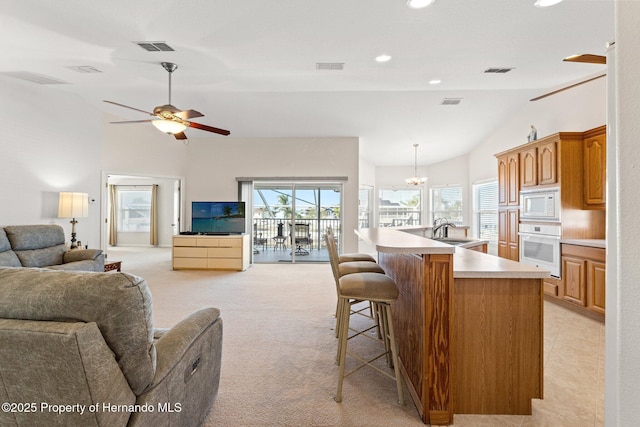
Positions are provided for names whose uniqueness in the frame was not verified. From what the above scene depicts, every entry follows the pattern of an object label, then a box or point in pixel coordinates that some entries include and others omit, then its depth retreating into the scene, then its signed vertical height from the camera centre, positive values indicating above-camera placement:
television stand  6.13 -0.75
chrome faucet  3.69 -0.18
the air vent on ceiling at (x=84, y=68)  3.74 +1.82
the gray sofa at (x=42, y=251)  3.84 -0.50
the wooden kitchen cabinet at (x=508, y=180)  4.74 +0.61
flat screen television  6.48 -0.03
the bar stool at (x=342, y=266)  2.22 -0.41
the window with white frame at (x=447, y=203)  8.14 +0.40
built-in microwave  3.89 +0.18
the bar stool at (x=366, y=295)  1.89 -0.49
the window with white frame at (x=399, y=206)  9.09 +0.32
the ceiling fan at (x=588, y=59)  1.81 +1.00
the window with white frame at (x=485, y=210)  6.73 +0.17
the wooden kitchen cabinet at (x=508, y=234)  4.68 -0.26
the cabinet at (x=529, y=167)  4.29 +0.73
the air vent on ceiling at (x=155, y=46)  3.11 +1.75
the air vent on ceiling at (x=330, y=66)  3.57 +1.79
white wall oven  3.86 -0.37
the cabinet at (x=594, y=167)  3.55 +0.60
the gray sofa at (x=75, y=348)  0.91 -0.41
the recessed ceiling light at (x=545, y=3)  2.42 +1.72
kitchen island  1.75 -0.68
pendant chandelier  7.44 +0.95
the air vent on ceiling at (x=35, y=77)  4.01 +1.87
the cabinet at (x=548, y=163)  3.93 +0.73
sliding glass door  7.09 +0.03
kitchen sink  3.54 -0.27
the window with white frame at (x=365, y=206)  8.59 +0.31
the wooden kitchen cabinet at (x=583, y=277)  3.29 -0.67
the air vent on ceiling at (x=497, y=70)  3.75 +1.82
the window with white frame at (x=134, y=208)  10.24 +0.21
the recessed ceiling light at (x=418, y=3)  2.40 +1.69
